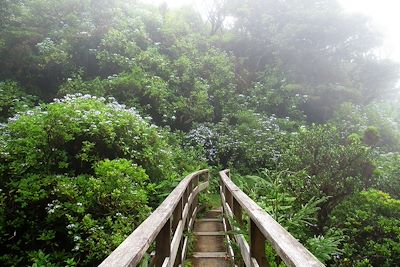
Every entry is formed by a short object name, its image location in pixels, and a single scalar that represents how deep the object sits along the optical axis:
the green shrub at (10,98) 12.69
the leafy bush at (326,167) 8.34
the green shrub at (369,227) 7.31
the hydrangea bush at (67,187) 5.68
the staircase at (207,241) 1.66
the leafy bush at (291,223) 3.50
